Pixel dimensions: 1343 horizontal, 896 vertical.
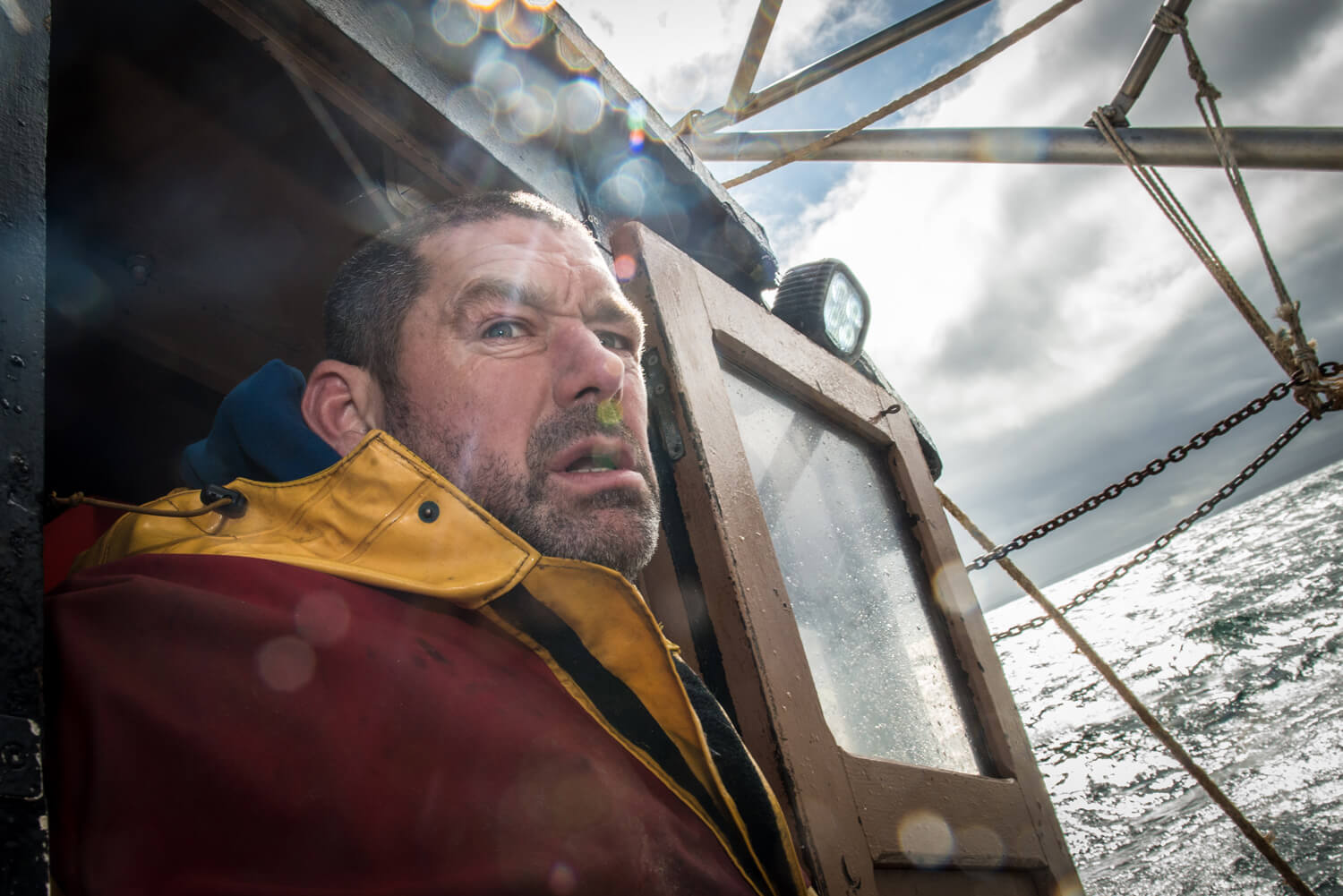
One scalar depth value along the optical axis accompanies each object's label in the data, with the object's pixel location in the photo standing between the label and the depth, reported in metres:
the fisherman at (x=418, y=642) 0.67
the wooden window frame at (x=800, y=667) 1.49
